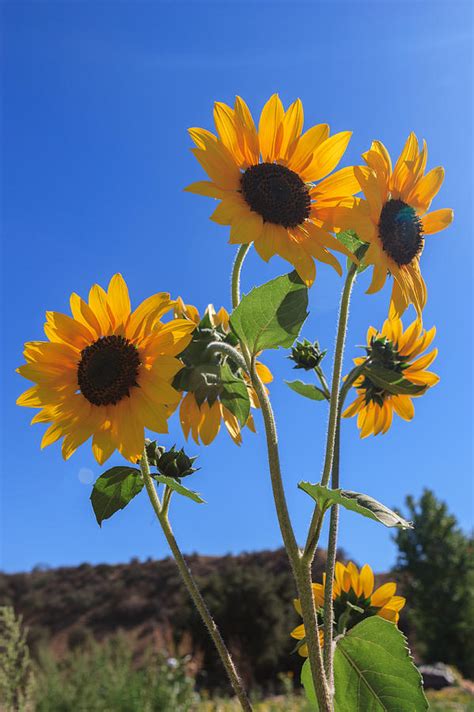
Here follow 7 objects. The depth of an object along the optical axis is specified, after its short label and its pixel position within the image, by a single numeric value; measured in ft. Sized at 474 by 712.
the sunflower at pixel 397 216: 0.96
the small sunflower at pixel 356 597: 1.35
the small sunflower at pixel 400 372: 1.40
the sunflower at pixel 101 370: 0.99
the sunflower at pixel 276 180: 0.97
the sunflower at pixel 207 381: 1.01
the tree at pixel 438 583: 48.51
